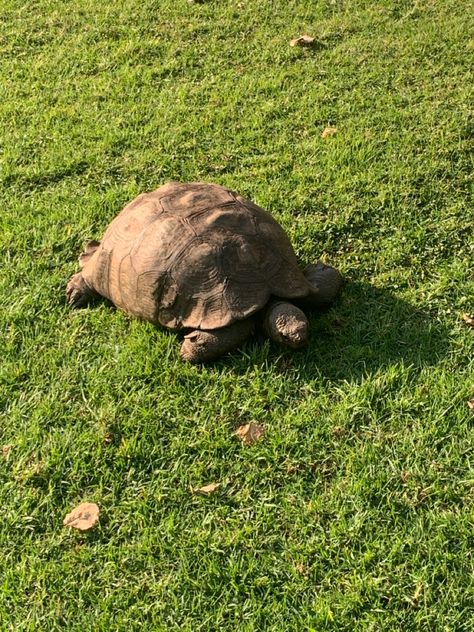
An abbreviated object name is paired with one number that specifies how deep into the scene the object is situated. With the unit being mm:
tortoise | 3834
